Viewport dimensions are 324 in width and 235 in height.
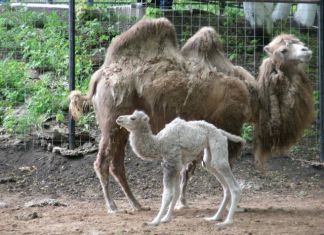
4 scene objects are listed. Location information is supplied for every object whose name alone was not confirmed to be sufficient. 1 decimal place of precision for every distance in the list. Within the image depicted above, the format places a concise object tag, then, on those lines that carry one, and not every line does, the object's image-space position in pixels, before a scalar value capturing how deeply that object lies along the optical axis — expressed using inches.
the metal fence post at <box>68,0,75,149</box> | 731.2
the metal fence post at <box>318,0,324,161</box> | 744.0
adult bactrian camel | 564.7
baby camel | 464.1
